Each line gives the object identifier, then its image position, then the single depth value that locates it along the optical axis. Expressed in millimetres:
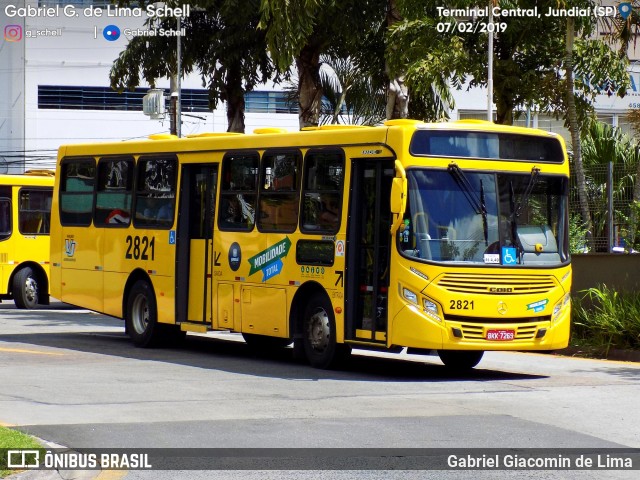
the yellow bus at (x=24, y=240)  29906
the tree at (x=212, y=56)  27094
